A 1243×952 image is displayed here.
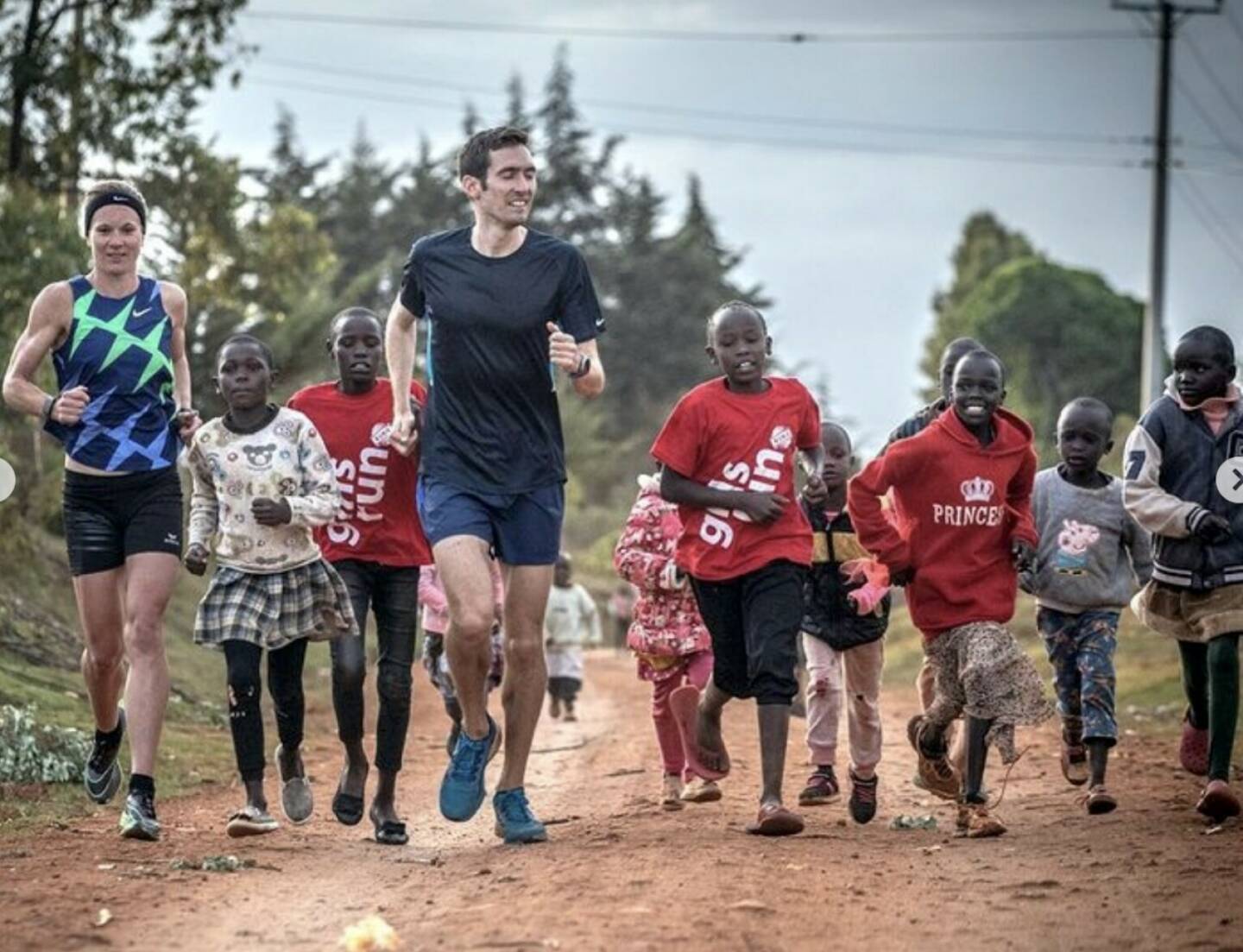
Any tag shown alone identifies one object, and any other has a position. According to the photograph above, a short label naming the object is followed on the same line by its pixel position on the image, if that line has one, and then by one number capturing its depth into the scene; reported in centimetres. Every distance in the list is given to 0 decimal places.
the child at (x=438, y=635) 1370
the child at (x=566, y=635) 2158
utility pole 3456
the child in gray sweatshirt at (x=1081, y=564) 1187
